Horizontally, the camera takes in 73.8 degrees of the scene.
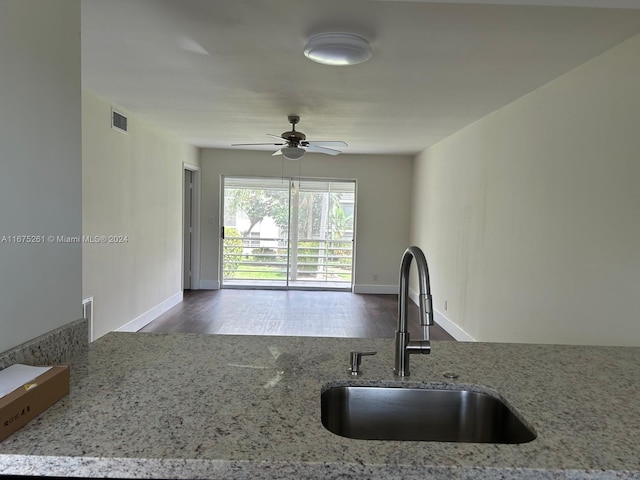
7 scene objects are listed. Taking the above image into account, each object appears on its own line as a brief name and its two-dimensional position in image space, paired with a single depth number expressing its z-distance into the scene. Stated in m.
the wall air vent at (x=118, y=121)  4.03
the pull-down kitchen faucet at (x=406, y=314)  1.08
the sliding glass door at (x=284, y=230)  7.38
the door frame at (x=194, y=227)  7.04
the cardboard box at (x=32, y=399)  0.84
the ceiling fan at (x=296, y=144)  4.20
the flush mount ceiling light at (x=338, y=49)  2.24
